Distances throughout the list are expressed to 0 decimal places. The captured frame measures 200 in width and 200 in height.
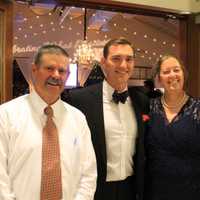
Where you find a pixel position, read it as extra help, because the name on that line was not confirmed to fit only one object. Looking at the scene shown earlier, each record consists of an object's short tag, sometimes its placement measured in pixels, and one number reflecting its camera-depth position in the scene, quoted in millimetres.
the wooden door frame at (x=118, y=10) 3123
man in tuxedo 2381
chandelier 6727
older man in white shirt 1875
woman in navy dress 2449
